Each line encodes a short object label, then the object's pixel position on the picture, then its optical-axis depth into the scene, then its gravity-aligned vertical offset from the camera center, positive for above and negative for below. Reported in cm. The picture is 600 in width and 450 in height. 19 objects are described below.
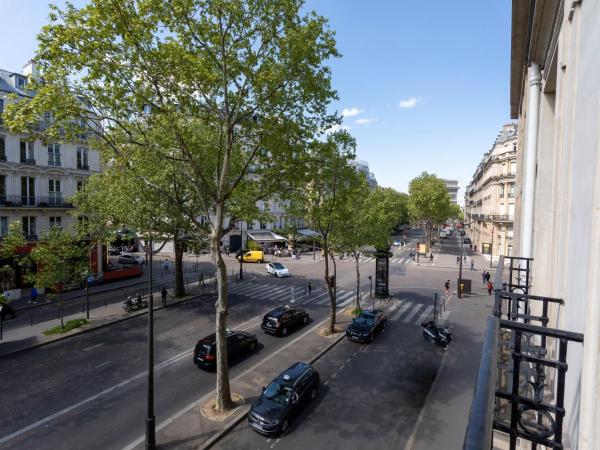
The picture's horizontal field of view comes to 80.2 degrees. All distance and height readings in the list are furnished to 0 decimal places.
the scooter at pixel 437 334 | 1917 -691
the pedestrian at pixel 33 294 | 2542 -650
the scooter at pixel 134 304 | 2392 -685
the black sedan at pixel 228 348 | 1554 -657
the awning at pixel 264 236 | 5641 -469
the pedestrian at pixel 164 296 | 2585 -656
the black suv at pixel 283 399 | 1143 -667
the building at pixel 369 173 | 13314 +1413
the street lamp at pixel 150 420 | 1031 -621
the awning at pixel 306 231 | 6519 -435
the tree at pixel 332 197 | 1769 +61
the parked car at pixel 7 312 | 2232 -686
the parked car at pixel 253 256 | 4788 -663
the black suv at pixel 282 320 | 2030 -663
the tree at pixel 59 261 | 1941 -316
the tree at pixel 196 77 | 1017 +406
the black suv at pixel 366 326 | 1959 -671
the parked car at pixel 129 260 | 3972 -629
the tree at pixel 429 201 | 6250 +142
